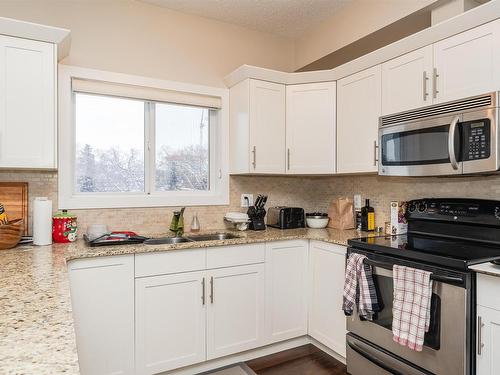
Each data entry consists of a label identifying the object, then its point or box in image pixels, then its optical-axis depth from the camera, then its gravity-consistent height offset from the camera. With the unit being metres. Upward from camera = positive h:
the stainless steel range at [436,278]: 1.60 -0.46
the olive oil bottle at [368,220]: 2.85 -0.28
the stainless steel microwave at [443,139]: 1.77 +0.27
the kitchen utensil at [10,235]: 2.01 -0.29
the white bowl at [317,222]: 3.09 -0.33
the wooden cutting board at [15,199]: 2.29 -0.09
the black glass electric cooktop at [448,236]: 1.73 -0.32
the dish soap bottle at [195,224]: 2.88 -0.32
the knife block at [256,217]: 2.94 -0.27
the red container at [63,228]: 2.31 -0.28
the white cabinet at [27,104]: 1.99 +0.48
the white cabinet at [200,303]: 2.03 -0.78
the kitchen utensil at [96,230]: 2.44 -0.32
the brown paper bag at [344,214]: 3.01 -0.25
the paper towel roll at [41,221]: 2.18 -0.22
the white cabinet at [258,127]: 2.84 +0.49
